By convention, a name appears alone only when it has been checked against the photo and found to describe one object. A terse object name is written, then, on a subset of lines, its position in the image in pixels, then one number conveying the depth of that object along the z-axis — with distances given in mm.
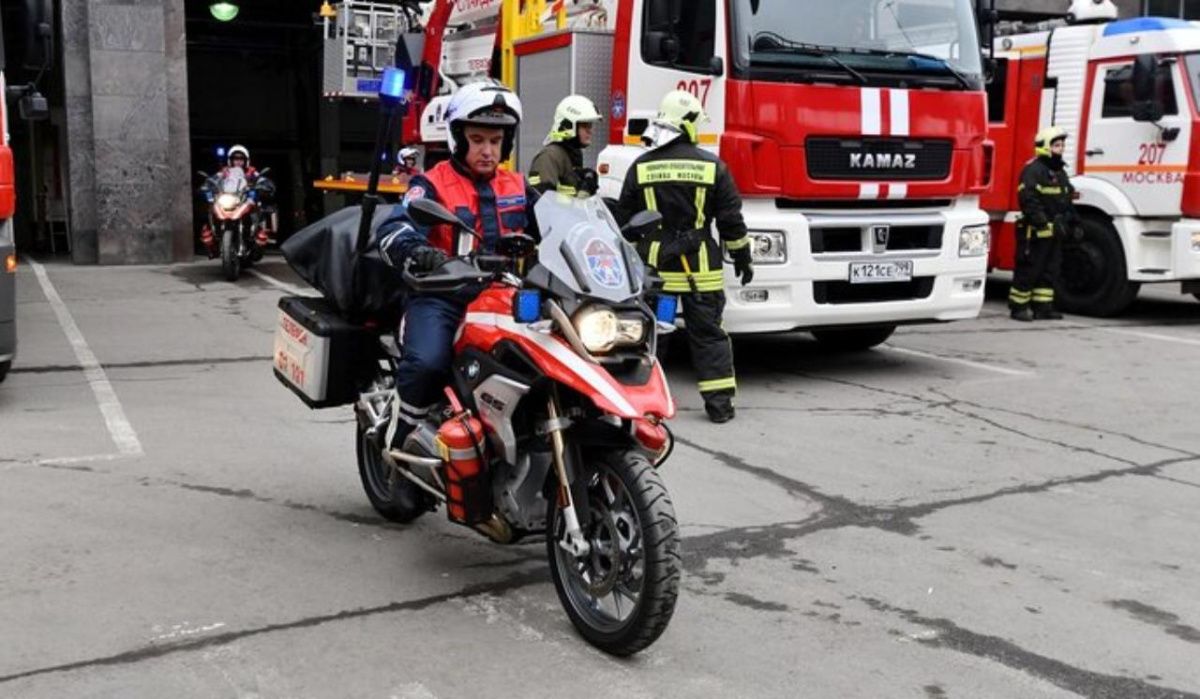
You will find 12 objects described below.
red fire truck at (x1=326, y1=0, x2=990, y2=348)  8070
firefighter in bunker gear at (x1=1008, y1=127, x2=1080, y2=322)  11656
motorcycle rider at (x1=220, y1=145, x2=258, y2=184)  15164
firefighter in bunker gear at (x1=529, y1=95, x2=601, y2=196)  8695
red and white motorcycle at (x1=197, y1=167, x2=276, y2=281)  14555
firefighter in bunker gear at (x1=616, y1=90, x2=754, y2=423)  7344
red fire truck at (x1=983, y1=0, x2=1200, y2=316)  11531
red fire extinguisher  4094
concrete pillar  16438
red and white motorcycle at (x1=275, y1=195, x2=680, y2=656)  3705
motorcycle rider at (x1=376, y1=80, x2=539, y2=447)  4379
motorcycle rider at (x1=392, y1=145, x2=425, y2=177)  13109
